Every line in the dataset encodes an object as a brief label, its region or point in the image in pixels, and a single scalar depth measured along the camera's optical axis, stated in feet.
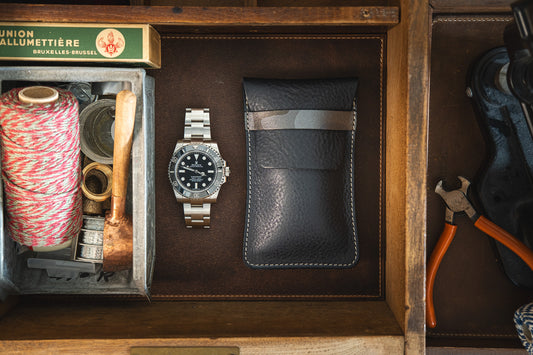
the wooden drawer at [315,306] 1.43
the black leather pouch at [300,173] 1.58
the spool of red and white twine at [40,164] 1.38
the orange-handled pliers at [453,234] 1.54
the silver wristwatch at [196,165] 1.60
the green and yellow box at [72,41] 1.43
